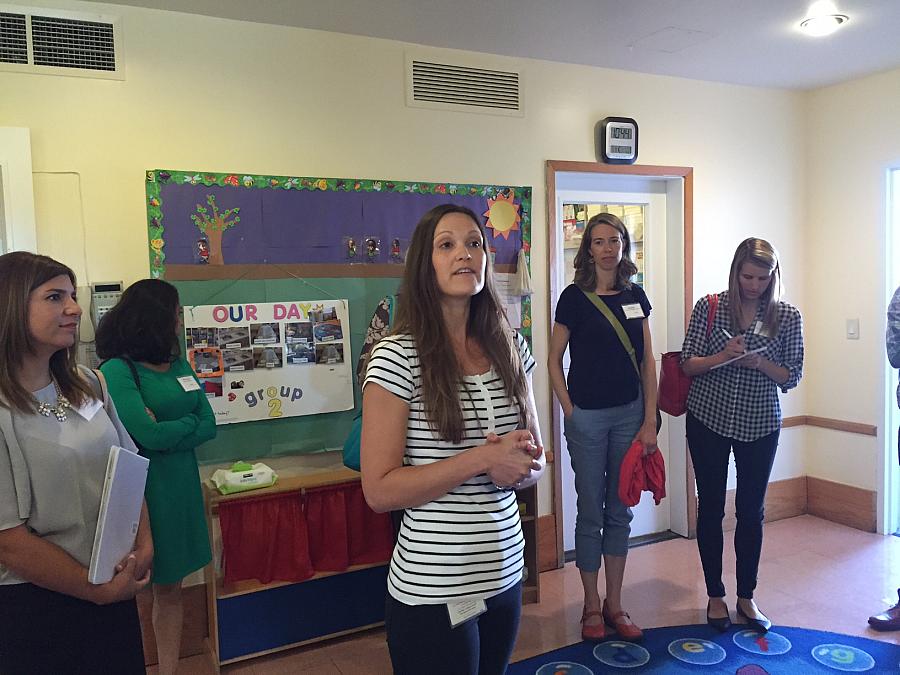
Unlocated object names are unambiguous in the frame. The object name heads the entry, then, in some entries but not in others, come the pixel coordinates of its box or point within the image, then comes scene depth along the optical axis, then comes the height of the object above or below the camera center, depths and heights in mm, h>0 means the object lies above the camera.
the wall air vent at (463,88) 3230 +934
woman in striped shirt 1272 -319
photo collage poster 2836 -270
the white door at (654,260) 3859 +119
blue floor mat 2574 -1422
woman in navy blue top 2754 -442
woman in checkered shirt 2705 -443
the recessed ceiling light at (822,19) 2911 +1102
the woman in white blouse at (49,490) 1380 -382
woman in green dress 2287 -412
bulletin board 2785 +205
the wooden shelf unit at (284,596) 2648 -1195
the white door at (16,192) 2488 +385
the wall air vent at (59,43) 2521 +932
